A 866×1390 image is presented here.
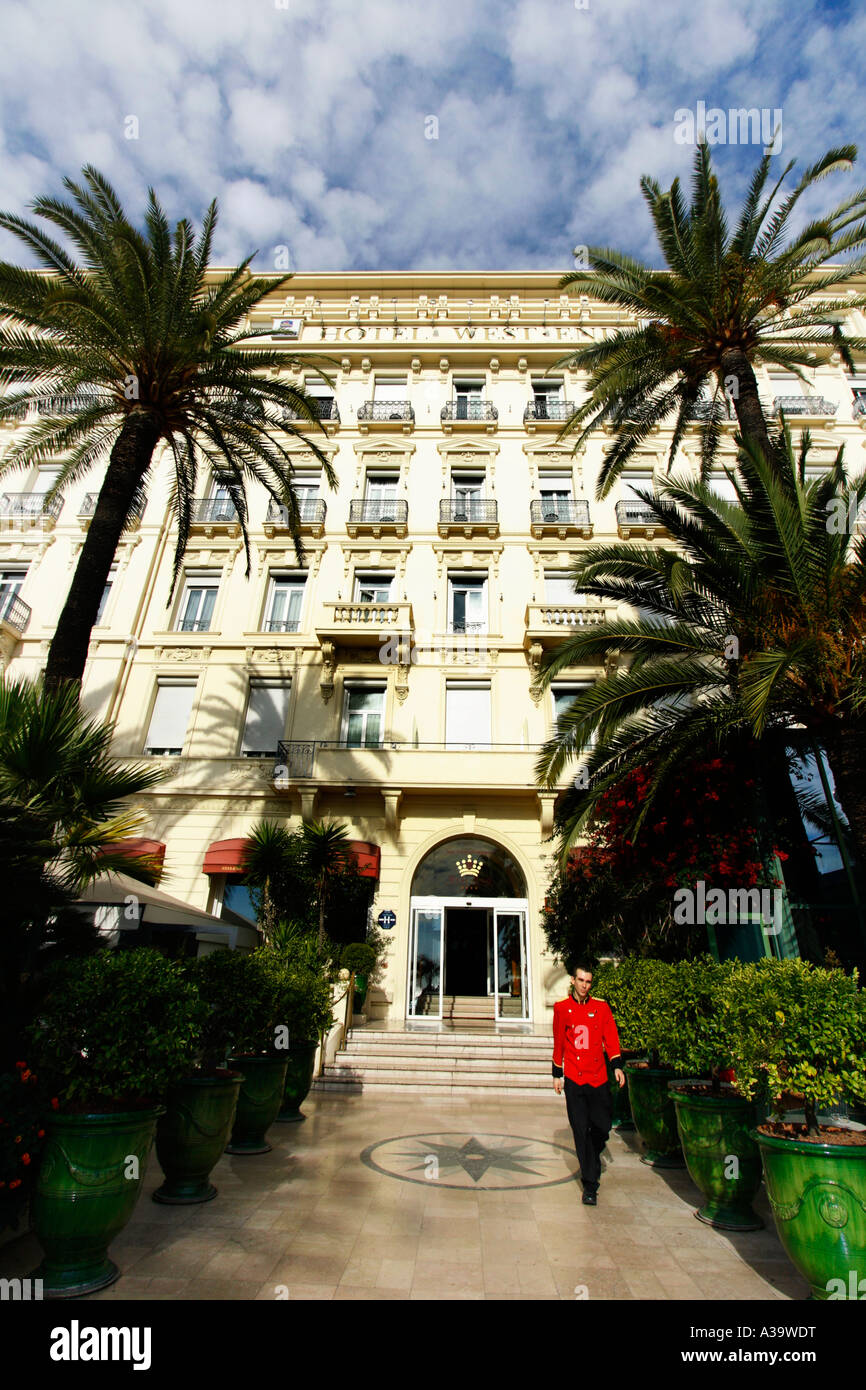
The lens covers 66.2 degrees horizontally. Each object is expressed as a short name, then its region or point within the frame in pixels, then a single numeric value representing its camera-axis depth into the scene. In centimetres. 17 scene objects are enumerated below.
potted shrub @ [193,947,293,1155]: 620
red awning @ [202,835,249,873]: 1488
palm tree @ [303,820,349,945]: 1315
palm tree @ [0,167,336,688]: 943
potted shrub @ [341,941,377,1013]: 1325
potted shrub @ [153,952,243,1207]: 484
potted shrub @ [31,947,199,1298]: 352
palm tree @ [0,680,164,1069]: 412
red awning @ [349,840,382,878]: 1470
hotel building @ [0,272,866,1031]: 1570
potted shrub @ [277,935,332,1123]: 725
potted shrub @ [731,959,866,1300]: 326
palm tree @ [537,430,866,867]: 712
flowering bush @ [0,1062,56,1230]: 333
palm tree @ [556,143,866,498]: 999
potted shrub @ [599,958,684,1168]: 638
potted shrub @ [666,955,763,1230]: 473
